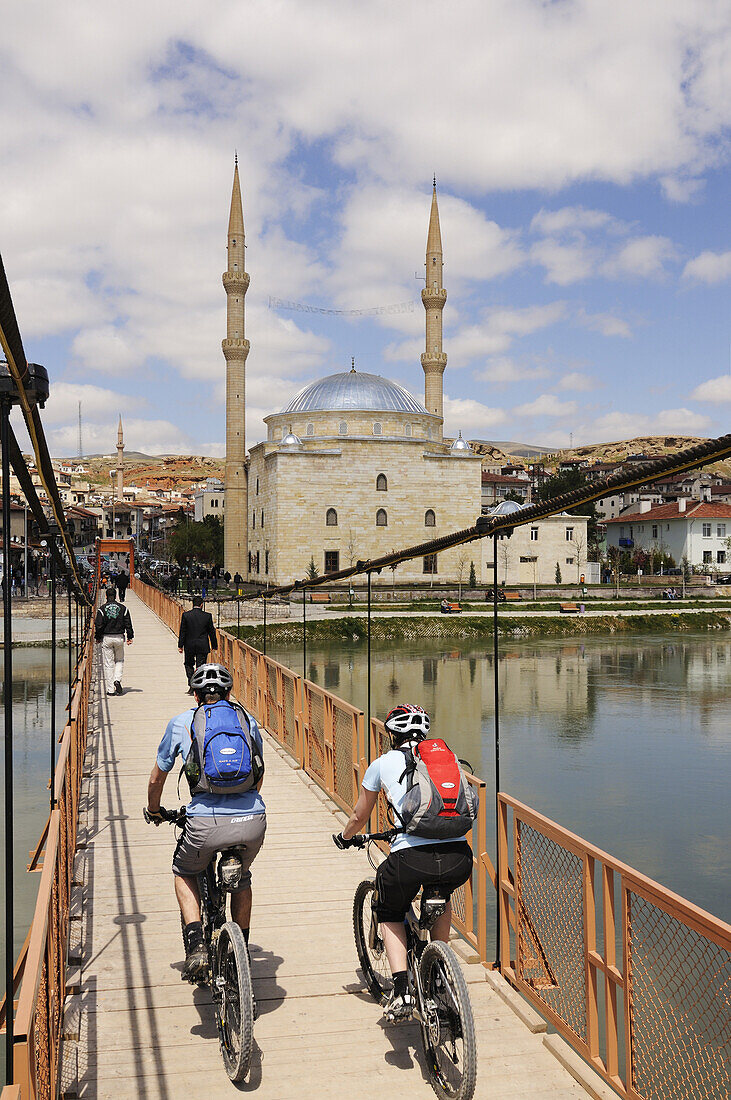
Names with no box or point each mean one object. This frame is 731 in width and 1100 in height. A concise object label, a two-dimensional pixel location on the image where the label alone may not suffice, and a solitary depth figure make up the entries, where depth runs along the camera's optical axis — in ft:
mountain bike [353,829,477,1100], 9.89
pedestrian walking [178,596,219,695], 36.99
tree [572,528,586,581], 202.69
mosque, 183.42
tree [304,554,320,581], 177.06
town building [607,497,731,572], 214.07
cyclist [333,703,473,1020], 11.20
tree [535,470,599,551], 253.14
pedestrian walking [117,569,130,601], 96.86
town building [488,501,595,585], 200.85
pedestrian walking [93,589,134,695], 41.39
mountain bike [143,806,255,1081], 10.66
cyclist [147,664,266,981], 11.87
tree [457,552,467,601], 190.23
